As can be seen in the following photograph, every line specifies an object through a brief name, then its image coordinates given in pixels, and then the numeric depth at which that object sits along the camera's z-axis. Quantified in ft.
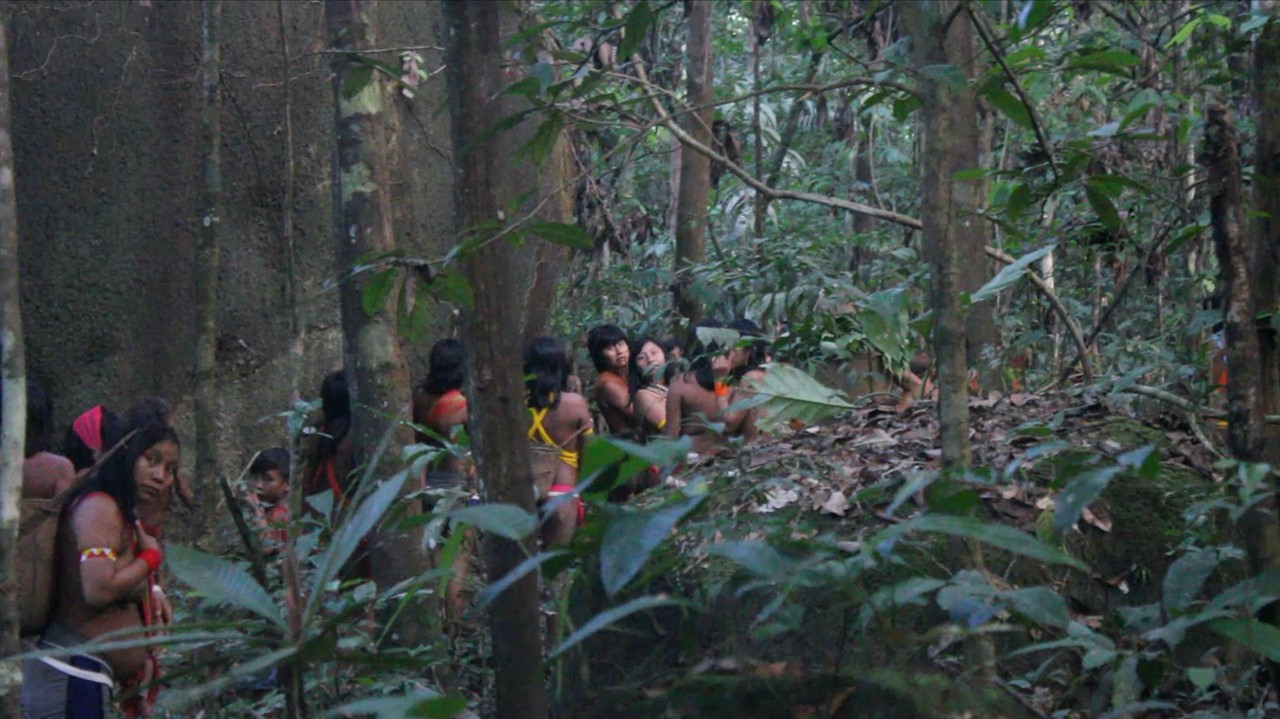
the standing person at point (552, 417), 20.04
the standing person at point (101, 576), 14.53
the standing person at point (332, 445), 20.01
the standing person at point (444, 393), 20.54
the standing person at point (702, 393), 21.97
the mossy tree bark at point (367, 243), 15.25
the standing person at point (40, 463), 16.47
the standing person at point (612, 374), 24.12
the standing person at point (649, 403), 23.50
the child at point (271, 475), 21.53
